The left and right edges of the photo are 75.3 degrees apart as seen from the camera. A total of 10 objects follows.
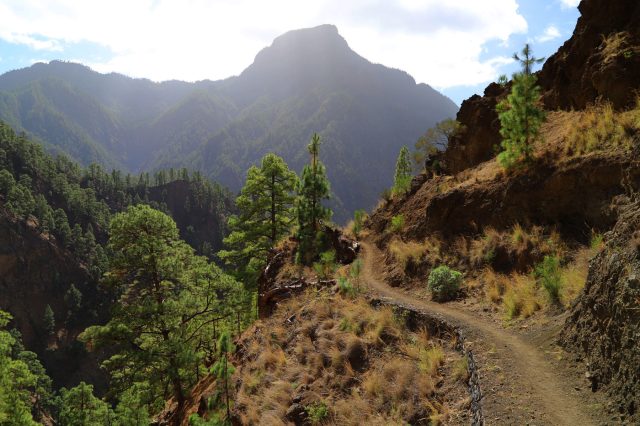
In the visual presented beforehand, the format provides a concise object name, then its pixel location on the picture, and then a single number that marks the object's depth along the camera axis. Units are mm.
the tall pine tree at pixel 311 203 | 19953
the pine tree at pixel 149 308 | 16750
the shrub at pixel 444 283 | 11242
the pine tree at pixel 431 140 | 26641
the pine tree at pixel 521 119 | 12602
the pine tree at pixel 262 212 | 25047
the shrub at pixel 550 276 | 8316
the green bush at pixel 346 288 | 12353
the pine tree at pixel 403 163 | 44159
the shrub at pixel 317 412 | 7824
